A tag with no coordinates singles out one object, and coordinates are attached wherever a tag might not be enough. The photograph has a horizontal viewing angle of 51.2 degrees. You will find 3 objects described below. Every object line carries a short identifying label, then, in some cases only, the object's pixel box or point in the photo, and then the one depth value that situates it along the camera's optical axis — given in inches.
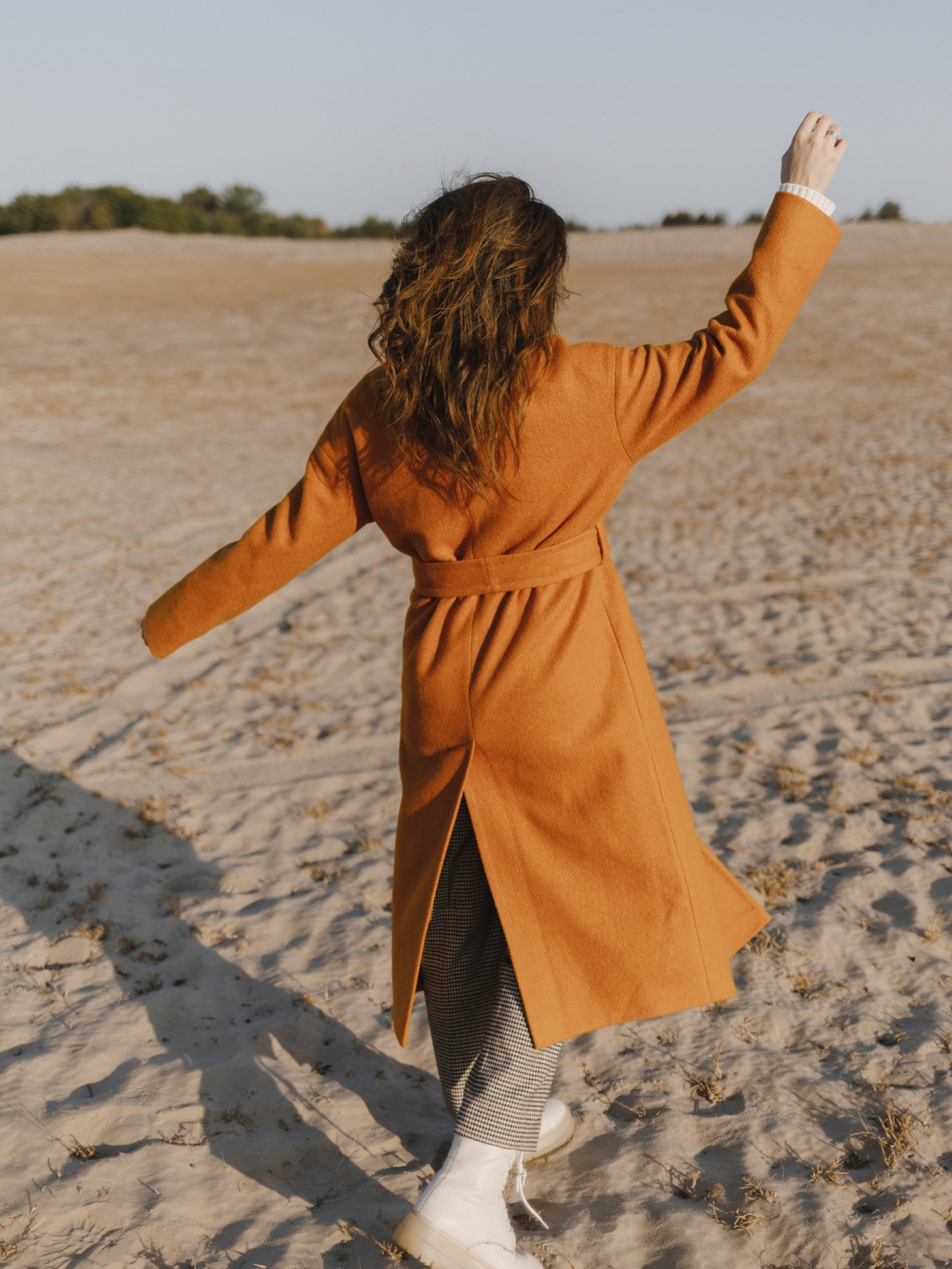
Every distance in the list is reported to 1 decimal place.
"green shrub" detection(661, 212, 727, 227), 1550.2
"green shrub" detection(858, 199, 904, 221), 1519.4
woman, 66.0
